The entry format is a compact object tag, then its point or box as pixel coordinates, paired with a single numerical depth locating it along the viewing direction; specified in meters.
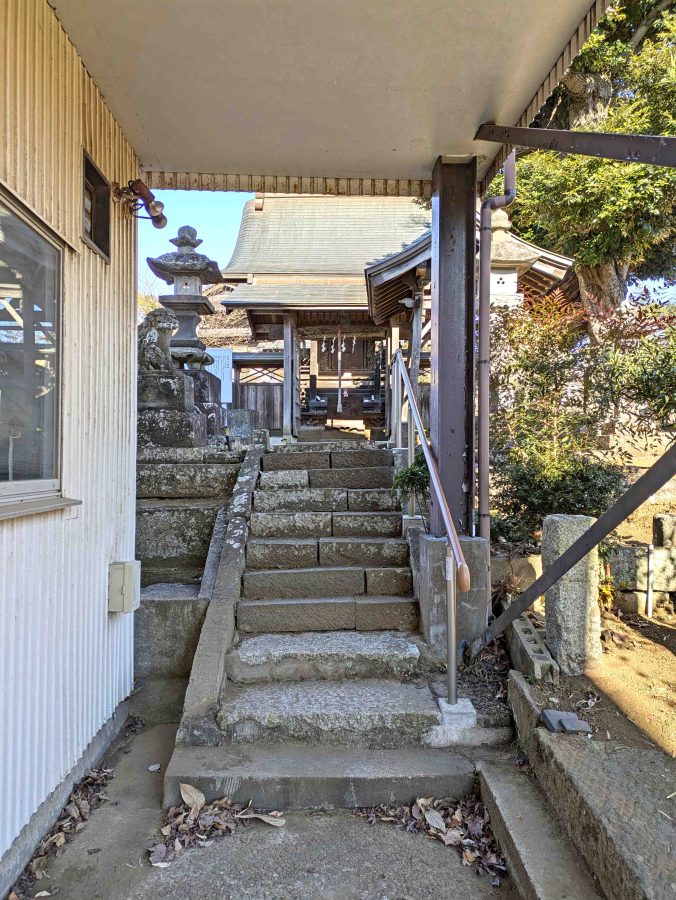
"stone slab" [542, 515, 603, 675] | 2.87
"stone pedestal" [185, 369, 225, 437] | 6.23
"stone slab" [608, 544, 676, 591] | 3.91
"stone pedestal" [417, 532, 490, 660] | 3.24
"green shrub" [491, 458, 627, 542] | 4.06
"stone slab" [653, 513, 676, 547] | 4.14
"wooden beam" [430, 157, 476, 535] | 3.45
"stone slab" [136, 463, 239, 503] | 4.66
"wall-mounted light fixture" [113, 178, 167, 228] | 3.23
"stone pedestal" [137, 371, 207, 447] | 5.09
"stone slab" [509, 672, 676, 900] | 1.60
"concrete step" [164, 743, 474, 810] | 2.46
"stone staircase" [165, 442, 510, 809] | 2.49
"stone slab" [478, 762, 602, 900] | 1.79
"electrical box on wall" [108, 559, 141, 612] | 3.01
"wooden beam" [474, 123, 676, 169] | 1.97
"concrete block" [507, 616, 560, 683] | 2.80
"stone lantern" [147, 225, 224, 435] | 7.14
